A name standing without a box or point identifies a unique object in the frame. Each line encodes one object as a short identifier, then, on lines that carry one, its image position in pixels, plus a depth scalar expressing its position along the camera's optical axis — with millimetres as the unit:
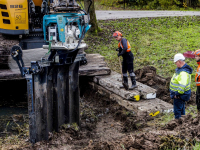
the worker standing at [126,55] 13227
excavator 9398
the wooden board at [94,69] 15719
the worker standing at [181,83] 9687
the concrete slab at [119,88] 12906
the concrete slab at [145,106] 11922
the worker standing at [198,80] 10656
